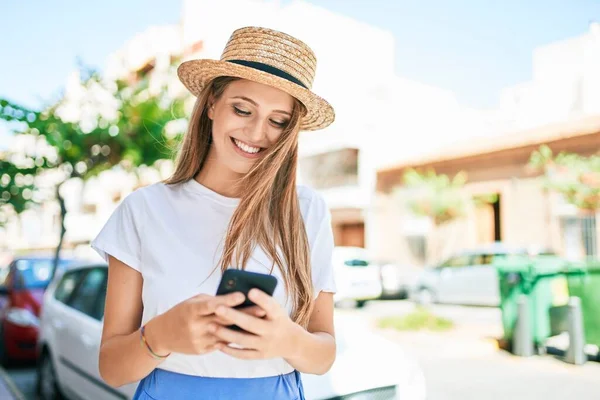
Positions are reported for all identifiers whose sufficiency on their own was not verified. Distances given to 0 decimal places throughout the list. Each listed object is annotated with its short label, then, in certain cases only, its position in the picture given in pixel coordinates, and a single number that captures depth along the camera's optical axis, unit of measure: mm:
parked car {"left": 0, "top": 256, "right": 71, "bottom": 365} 6969
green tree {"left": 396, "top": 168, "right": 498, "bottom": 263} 19141
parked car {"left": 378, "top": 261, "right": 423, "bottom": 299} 15155
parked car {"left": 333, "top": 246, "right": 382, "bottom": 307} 13922
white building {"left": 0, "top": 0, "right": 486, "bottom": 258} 24625
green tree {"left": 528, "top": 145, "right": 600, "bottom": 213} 10289
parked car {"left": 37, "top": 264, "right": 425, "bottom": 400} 2840
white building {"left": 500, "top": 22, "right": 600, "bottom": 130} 18328
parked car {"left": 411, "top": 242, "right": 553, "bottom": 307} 13781
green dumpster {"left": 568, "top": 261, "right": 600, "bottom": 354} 6379
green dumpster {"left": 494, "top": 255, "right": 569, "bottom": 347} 7133
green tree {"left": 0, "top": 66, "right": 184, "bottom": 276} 6505
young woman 1457
